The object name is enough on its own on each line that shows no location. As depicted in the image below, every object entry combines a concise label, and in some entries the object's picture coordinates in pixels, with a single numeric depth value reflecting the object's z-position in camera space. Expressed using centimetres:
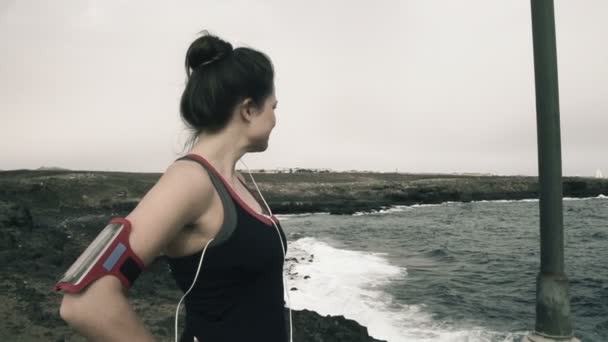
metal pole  339
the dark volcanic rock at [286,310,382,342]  721
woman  120
